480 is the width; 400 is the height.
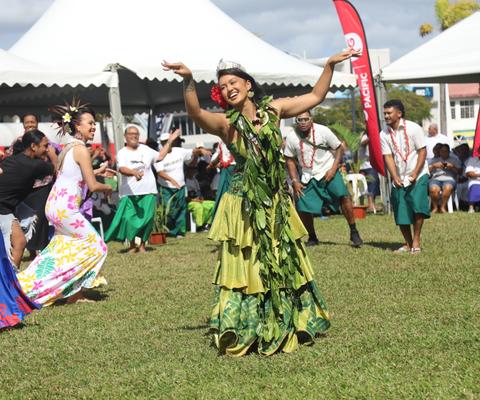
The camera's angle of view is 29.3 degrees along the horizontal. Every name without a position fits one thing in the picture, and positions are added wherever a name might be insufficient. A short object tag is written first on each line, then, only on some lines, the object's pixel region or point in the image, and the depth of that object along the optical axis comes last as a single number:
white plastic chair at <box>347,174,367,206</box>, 17.91
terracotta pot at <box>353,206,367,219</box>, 16.56
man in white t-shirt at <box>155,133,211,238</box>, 15.02
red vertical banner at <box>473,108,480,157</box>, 17.10
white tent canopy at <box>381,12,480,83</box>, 16.43
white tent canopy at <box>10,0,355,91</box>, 15.93
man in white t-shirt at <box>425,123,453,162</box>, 18.94
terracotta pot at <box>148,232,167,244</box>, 14.32
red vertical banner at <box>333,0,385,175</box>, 15.63
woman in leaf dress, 5.87
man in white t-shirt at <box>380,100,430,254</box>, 10.80
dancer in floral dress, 8.40
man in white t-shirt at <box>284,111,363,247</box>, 12.01
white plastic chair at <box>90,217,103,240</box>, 14.13
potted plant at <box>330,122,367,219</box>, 16.64
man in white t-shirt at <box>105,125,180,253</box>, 13.12
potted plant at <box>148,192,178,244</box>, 14.34
